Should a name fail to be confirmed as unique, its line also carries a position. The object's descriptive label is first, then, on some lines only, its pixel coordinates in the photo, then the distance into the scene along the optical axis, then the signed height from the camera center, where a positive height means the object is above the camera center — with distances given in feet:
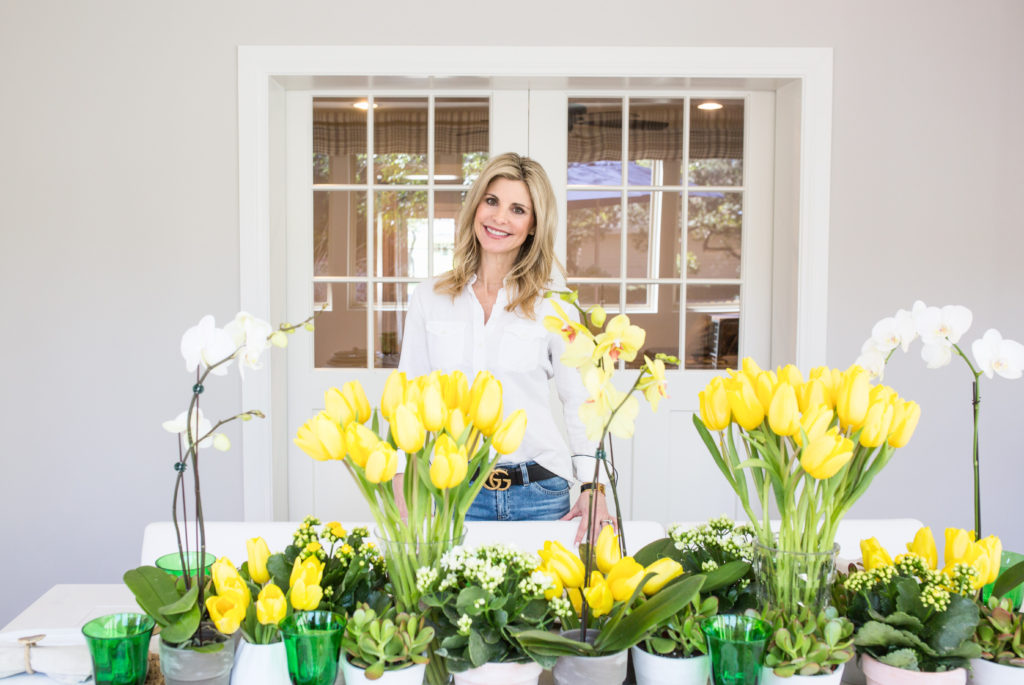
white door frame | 10.17 +2.33
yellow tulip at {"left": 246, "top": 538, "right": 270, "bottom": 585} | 3.76 -1.17
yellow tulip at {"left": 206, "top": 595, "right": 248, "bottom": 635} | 3.36 -1.26
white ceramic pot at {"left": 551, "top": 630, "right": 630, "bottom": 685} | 3.36 -1.46
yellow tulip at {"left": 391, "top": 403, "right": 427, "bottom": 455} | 3.34 -0.53
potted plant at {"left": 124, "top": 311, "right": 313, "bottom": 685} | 3.37 -1.21
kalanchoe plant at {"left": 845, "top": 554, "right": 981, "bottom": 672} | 3.48 -1.33
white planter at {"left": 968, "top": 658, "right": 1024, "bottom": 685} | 3.52 -1.53
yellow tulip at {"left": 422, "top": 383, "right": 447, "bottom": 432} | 3.42 -0.45
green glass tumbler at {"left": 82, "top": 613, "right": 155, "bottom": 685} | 3.36 -1.38
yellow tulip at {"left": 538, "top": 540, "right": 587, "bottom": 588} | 3.58 -1.13
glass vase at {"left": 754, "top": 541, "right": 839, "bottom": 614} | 3.58 -1.17
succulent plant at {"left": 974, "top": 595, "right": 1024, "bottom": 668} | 3.57 -1.41
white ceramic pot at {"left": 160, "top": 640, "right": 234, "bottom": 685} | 3.40 -1.47
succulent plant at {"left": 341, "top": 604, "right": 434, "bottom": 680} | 3.34 -1.35
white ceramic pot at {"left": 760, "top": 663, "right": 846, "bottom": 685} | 3.28 -1.45
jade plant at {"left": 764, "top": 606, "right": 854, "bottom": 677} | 3.29 -1.35
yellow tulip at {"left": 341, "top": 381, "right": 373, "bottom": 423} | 3.63 -0.45
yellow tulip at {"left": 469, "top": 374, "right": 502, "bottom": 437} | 3.54 -0.47
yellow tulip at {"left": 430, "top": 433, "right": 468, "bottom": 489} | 3.34 -0.67
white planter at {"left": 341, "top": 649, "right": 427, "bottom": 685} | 3.32 -1.47
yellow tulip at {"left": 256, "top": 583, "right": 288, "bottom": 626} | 3.36 -1.22
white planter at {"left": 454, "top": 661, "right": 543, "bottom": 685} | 3.38 -1.48
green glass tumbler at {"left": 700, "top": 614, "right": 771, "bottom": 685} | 3.23 -1.32
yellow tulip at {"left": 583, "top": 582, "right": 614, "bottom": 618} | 3.50 -1.23
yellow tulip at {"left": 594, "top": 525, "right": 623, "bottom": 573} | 3.62 -1.07
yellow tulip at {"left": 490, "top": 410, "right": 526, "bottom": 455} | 3.50 -0.57
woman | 6.84 -0.32
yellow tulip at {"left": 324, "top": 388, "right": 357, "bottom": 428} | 3.55 -0.48
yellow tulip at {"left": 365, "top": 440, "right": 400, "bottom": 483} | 3.33 -0.66
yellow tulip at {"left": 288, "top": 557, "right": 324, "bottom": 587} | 3.47 -1.13
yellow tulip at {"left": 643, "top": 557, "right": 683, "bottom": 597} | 3.58 -1.16
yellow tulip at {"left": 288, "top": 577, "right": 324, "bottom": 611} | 3.40 -1.19
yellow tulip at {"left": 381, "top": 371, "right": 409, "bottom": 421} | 3.56 -0.42
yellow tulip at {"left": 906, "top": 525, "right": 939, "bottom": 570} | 4.02 -1.18
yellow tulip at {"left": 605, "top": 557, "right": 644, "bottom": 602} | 3.47 -1.14
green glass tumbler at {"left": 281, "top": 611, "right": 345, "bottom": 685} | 3.28 -1.35
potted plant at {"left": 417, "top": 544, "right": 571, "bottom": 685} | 3.38 -1.25
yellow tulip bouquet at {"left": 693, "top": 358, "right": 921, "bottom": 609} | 3.46 -0.60
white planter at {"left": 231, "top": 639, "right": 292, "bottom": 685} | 3.47 -1.49
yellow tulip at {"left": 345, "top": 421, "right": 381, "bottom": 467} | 3.39 -0.58
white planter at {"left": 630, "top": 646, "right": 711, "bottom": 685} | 3.41 -1.47
